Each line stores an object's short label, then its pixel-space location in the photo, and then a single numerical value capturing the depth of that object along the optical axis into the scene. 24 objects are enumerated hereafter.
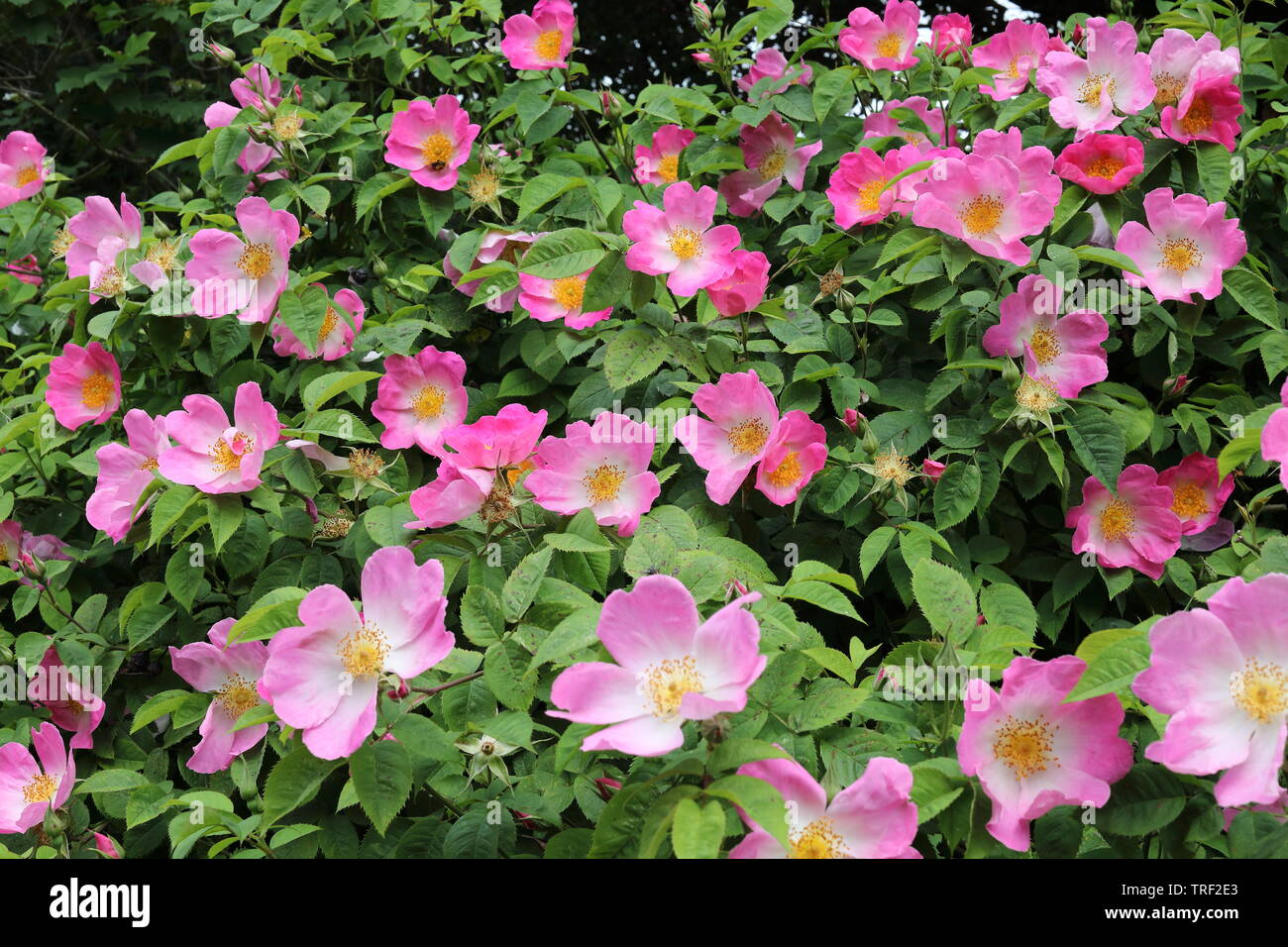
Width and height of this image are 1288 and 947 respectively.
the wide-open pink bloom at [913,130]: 2.32
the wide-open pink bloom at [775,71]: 2.38
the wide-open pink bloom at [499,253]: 2.21
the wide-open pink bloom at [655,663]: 1.14
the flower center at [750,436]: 1.79
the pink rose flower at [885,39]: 2.45
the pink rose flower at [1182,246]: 1.88
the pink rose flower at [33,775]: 1.75
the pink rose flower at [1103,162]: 1.96
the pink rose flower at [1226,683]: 1.04
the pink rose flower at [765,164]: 2.38
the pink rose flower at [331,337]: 2.07
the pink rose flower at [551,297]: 2.06
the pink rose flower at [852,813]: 1.12
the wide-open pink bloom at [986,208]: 1.83
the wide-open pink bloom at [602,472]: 1.63
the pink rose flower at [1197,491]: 1.90
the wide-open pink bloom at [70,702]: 1.89
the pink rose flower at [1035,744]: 1.16
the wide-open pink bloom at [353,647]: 1.25
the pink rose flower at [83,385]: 2.09
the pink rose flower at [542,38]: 2.42
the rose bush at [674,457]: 1.18
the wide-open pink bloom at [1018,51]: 2.42
